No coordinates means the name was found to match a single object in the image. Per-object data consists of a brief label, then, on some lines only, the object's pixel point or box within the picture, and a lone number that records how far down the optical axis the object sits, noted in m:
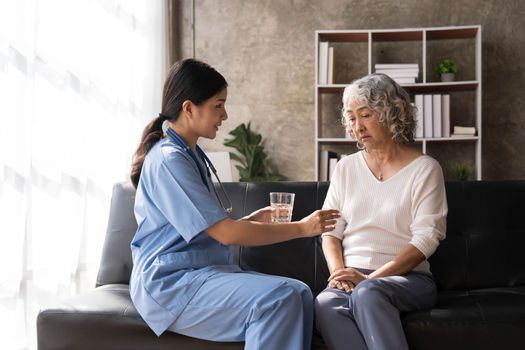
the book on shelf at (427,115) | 4.75
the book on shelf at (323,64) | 4.85
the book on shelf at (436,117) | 4.74
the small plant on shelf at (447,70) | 4.83
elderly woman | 2.09
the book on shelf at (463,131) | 4.75
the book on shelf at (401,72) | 4.79
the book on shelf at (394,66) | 4.78
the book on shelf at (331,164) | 4.84
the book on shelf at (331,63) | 4.84
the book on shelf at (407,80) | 4.78
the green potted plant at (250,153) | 5.11
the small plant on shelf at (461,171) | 4.77
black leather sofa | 2.26
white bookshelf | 4.79
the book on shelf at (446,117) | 4.74
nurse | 1.99
